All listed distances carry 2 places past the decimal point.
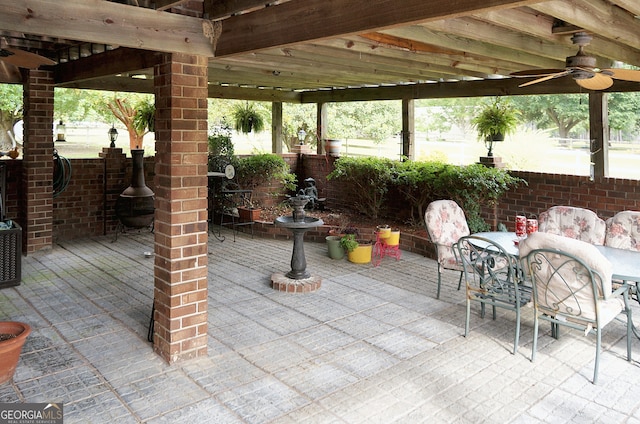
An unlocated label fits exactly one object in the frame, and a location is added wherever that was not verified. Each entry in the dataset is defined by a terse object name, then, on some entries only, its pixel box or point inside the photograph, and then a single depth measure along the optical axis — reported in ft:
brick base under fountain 17.04
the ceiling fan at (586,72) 12.62
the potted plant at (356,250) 21.12
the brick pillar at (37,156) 21.58
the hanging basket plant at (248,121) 31.96
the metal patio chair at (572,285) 10.73
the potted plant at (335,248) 21.66
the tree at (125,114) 51.80
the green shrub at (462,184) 22.31
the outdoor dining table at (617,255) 11.34
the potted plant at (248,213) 27.37
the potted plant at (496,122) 23.68
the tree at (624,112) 52.54
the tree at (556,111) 56.95
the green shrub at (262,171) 29.45
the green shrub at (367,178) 26.63
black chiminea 24.03
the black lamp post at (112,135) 27.03
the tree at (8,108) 42.77
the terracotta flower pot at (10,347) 10.10
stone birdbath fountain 17.16
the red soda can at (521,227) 14.73
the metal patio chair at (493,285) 12.50
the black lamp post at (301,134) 33.73
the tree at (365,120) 65.16
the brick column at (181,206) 11.10
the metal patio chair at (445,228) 15.90
